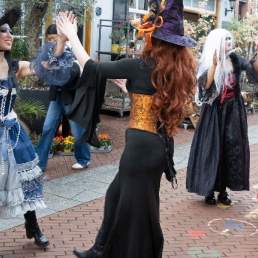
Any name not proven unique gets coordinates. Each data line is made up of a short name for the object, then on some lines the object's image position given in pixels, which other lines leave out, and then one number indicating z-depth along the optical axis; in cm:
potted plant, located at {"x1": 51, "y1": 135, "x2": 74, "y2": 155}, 750
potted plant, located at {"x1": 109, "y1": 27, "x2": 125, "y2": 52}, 1152
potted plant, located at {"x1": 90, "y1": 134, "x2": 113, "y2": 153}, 782
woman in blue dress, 377
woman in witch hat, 322
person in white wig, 532
